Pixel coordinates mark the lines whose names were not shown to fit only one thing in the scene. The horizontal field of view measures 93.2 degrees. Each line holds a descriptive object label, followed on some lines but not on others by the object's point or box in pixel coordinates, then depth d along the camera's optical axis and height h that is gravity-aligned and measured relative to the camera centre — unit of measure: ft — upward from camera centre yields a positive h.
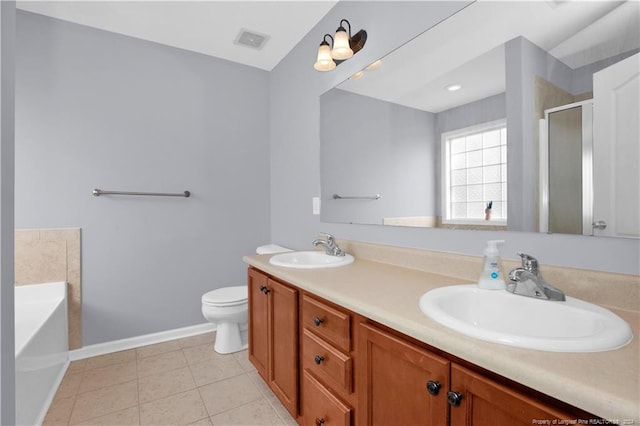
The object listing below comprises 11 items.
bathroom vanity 1.75 -1.17
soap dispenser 3.25 -0.63
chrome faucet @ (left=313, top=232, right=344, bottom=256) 5.84 -0.66
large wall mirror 2.86 +1.11
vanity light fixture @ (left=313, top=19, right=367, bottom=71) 5.42 +3.10
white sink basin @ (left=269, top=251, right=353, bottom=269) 5.36 -0.89
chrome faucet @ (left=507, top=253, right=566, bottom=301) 2.83 -0.69
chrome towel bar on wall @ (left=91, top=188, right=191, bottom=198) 7.21 +0.49
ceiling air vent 7.50 +4.46
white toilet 7.04 -2.40
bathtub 4.52 -2.34
